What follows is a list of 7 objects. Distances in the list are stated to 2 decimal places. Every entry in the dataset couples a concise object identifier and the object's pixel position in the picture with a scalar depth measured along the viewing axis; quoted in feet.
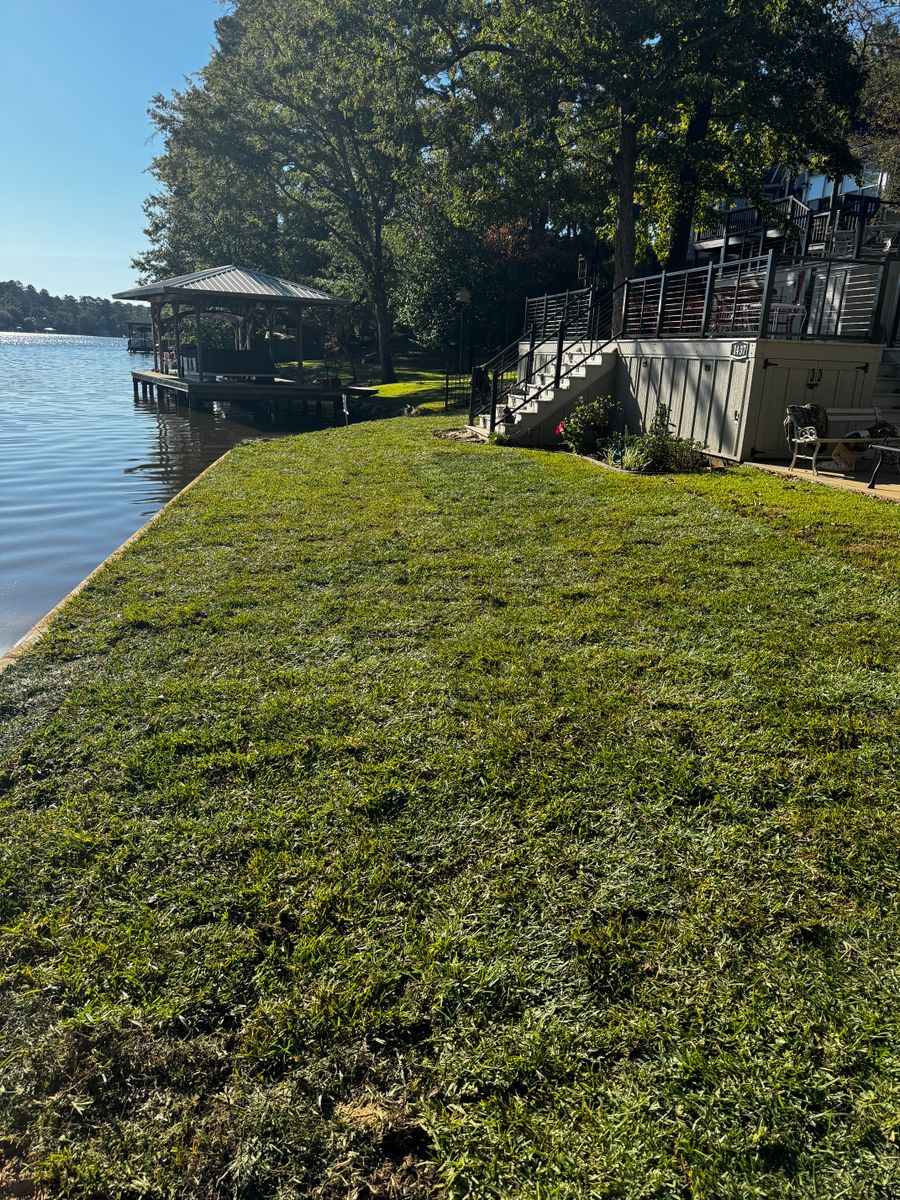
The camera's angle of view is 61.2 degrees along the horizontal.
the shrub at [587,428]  39.27
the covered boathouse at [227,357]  81.51
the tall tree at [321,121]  69.97
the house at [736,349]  32.27
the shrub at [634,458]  32.24
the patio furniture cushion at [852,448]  29.25
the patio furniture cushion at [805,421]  30.22
